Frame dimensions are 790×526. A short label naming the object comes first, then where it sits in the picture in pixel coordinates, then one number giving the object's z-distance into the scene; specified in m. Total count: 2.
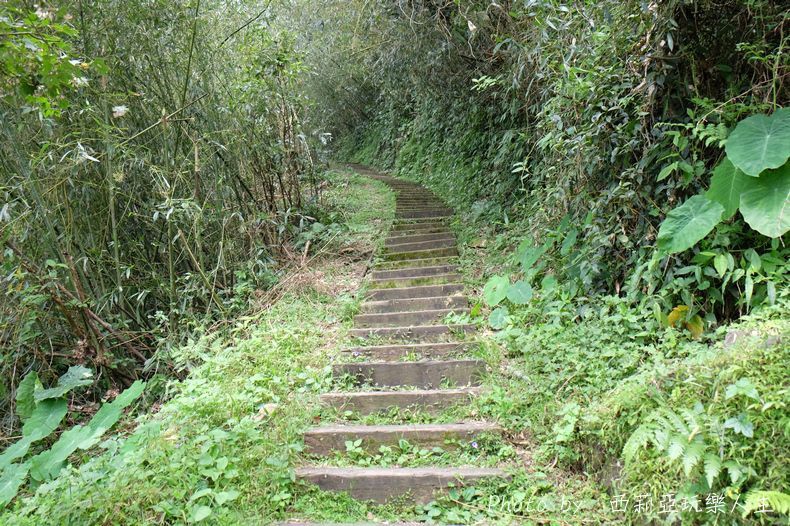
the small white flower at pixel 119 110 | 4.04
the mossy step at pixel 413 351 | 4.11
